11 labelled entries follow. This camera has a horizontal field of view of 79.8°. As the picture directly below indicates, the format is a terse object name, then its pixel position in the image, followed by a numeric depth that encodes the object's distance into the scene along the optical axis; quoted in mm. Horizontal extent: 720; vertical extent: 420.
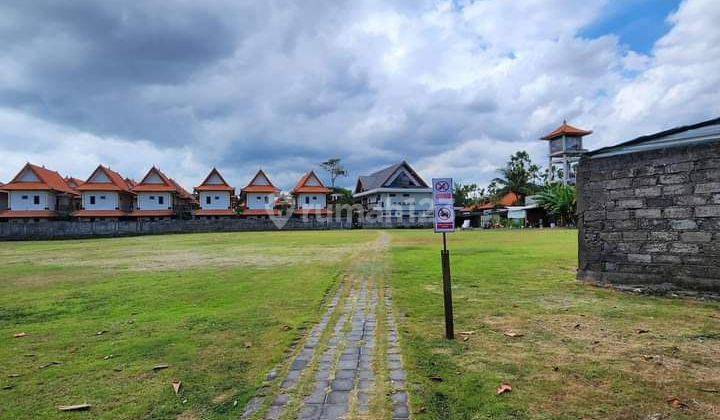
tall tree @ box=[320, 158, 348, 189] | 75138
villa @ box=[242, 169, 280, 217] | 58750
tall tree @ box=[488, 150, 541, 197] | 62250
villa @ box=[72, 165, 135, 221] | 51281
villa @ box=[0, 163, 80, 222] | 48688
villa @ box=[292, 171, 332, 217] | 59875
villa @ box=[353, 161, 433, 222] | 61781
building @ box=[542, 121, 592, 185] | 59469
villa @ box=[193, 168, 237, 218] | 56469
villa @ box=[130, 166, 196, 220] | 54000
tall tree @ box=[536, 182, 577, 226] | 45312
